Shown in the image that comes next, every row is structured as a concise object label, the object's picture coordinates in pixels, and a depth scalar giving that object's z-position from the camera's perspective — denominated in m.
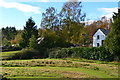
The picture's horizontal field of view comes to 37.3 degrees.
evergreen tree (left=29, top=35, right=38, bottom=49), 31.77
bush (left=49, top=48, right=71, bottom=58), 27.56
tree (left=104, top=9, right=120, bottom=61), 18.67
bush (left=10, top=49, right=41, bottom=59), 28.52
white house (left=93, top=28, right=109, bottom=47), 44.32
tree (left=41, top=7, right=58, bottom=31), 40.94
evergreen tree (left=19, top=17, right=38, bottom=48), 40.84
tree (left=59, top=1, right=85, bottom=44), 37.53
